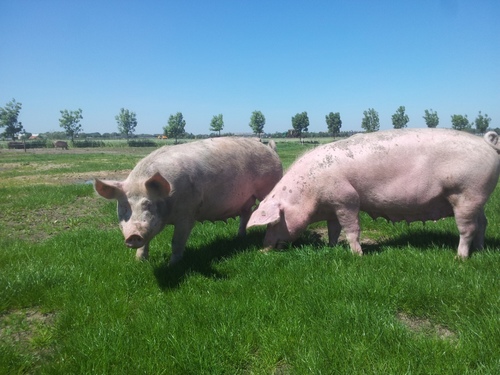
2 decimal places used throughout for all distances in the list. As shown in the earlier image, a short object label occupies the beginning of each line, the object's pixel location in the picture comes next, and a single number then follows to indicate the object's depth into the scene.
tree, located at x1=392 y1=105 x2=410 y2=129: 68.06
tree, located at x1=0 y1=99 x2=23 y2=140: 58.44
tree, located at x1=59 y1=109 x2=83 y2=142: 71.62
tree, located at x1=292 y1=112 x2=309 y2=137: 75.38
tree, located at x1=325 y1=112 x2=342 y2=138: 73.62
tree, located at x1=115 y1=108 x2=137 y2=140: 84.12
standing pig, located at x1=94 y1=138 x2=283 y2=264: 4.45
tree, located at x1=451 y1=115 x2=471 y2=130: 60.97
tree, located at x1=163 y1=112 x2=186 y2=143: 75.12
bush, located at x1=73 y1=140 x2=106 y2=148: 64.56
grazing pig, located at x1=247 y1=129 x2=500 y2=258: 4.64
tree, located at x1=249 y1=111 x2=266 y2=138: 75.38
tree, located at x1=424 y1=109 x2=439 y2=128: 62.47
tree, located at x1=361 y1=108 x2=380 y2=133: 70.56
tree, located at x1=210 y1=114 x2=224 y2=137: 71.94
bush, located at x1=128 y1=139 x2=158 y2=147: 66.96
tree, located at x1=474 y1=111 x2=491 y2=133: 62.22
